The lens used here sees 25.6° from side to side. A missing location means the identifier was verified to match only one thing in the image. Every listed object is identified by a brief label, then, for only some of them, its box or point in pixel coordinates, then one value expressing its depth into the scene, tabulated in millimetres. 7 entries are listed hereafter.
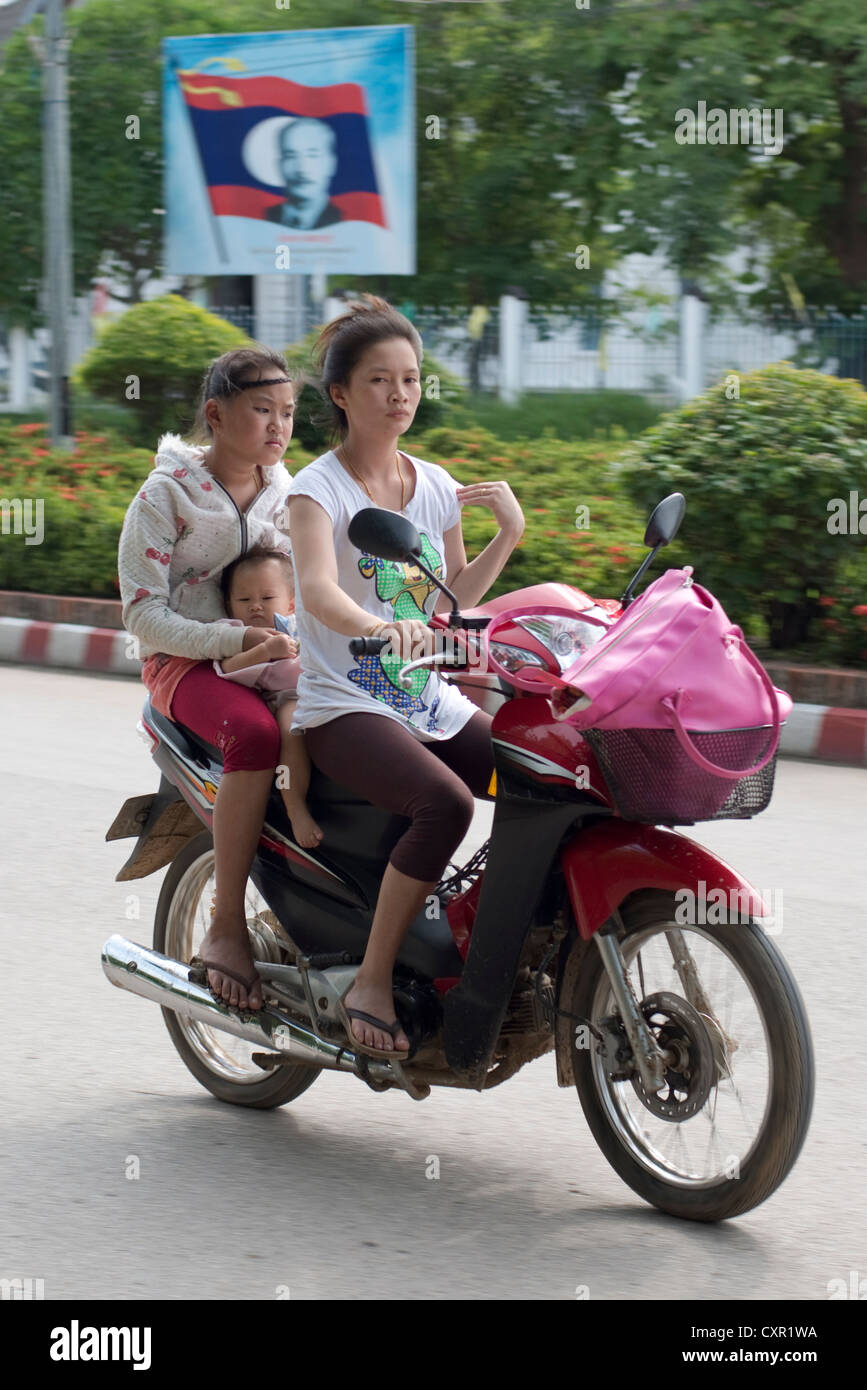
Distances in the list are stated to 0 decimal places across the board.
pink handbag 2963
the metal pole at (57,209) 13625
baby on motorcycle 3629
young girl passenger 3730
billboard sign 15297
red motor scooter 3176
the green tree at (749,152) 17141
